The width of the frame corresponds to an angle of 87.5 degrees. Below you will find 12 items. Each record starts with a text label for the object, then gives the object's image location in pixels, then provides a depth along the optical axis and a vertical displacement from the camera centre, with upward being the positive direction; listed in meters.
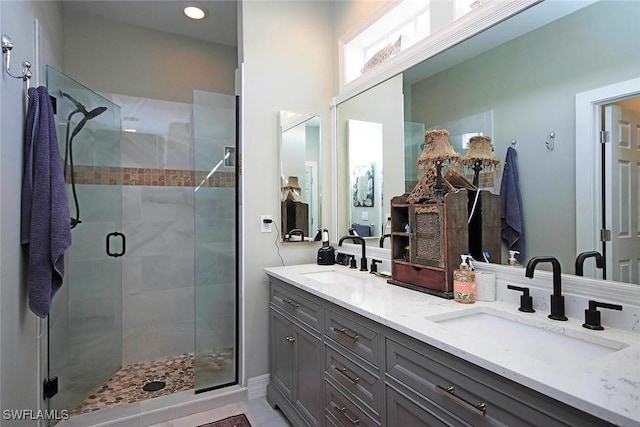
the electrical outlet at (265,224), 2.50 -0.09
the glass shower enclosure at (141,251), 2.33 -0.31
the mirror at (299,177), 2.58 +0.28
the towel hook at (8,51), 1.48 +0.73
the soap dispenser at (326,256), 2.55 -0.33
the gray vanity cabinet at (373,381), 0.88 -0.61
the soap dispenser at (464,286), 1.47 -0.33
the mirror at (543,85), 1.24 +0.55
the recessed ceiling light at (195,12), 2.77 +1.70
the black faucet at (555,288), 1.23 -0.29
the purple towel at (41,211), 1.67 +0.01
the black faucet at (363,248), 2.33 -0.25
